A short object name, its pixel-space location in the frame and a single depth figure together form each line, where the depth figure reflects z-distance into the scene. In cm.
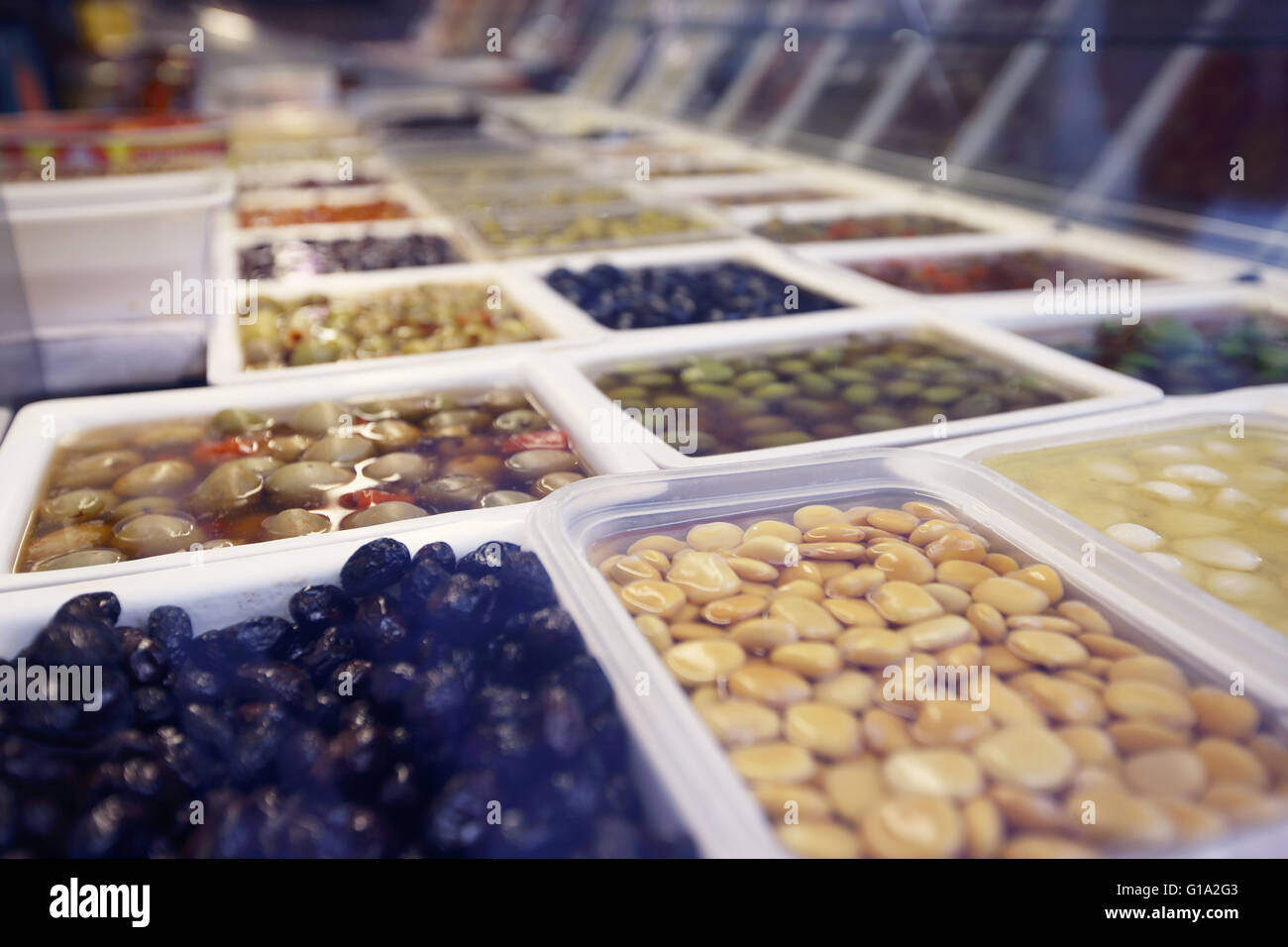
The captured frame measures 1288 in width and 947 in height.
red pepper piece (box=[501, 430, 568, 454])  29
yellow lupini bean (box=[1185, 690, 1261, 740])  17
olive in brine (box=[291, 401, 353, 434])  31
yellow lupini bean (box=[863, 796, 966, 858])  15
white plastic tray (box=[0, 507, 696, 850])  20
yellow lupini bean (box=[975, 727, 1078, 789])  16
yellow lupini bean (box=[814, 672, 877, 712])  17
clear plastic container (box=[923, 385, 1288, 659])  28
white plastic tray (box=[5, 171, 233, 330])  38
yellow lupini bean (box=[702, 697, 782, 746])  17
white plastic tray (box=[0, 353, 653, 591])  22
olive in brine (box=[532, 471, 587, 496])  27
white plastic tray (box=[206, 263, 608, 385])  34
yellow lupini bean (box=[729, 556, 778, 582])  21
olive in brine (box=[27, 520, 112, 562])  24
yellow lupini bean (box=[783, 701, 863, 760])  16
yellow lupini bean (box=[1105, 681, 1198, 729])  17
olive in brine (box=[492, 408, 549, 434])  31
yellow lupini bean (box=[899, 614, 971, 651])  19
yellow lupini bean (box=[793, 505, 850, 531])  24
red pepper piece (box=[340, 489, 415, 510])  26
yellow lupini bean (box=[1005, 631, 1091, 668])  18
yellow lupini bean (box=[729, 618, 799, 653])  19
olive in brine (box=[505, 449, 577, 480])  28
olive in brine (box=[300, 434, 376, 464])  28
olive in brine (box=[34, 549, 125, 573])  22
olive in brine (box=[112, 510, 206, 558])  24
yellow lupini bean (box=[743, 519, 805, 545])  23
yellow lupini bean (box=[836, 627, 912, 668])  18
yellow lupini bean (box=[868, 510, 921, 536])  23
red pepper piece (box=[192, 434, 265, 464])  29
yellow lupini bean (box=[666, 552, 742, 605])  20
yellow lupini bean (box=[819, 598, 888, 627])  19
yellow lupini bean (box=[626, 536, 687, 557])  22
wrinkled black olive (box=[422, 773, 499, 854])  15
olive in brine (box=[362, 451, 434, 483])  28
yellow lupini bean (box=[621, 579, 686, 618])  20
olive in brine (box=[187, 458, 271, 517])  26
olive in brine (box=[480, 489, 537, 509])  25
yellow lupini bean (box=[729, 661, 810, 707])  17
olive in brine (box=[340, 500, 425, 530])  25
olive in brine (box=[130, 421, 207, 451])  30
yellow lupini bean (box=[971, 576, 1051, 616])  20
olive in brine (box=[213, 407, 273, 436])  30
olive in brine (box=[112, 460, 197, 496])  27
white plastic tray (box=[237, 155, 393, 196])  71
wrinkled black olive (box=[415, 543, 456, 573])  21
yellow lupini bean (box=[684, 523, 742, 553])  23
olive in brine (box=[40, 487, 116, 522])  26
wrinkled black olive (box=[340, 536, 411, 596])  20
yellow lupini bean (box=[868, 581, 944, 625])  20
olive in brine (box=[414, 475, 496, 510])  26
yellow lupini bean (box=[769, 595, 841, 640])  19
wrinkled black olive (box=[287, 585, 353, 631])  20
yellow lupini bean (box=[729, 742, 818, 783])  16
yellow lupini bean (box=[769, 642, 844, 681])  18
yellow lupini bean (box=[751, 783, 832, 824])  15
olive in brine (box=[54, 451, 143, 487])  27
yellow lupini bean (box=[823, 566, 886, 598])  20
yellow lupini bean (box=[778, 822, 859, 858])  15
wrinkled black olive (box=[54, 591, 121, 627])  19
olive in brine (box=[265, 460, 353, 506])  27
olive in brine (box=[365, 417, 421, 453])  30
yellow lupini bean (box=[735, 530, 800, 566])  22
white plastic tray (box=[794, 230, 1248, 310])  44
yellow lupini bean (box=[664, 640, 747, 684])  18
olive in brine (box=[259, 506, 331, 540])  24
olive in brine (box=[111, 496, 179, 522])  26
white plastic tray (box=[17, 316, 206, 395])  41
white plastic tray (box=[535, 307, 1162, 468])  28
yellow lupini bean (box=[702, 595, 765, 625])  20
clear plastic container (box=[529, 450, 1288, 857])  15
